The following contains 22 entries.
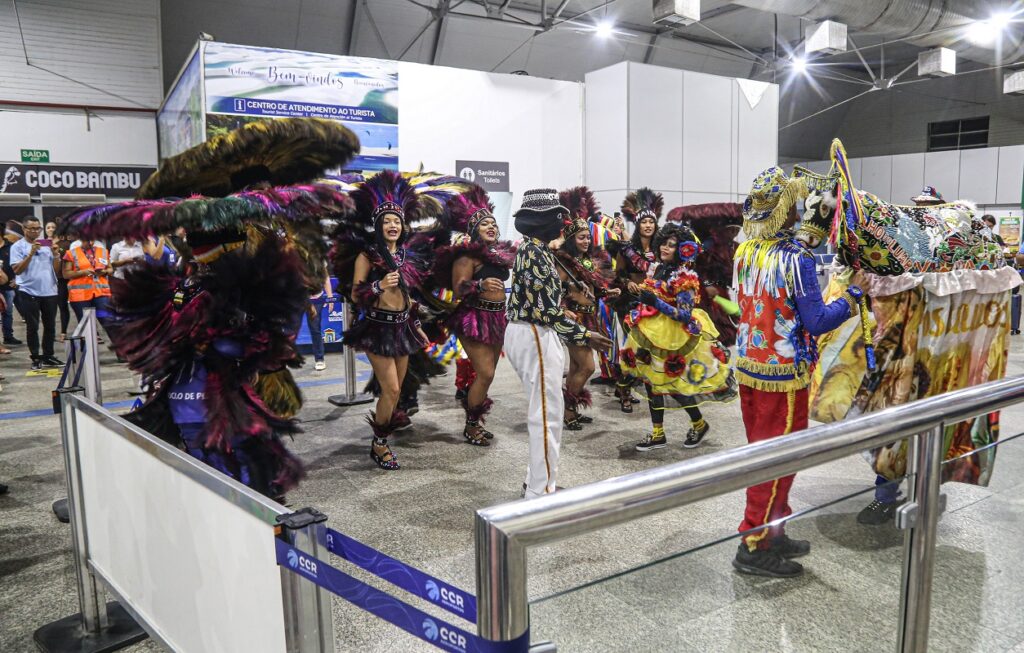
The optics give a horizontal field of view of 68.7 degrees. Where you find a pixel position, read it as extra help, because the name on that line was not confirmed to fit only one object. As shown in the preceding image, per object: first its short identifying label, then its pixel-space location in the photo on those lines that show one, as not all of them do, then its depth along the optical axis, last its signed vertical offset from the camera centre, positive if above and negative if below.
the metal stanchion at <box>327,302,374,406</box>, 6.30 -1.15
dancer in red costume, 2.86 -0.28
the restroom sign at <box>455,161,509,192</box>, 9.37 +0.98
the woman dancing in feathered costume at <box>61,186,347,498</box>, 2.73 -0.27
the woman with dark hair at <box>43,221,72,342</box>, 8.63 -0.41
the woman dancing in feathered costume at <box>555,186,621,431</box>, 4.95 -0.28
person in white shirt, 8.32 +0.07
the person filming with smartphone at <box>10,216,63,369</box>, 8.13 -0.28
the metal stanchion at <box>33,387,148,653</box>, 2.54 -1.27
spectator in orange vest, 8.10 -0.16
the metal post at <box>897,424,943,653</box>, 1.58 -0.62
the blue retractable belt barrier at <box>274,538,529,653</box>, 0.98 -0.53
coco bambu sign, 12.68 +1.40
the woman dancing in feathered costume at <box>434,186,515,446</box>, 5.01 -0.35
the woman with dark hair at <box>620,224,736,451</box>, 4.86 -0.63
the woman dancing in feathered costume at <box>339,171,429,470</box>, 4.65 -0.29
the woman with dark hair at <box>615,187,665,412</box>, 6.18 -0.09
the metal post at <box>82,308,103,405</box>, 3.86 -0.55
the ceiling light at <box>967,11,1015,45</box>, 11.31 +3.31
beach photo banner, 7.90 +1.80
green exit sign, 12.73 +1.78
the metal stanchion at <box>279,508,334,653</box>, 1.26 -0.60
